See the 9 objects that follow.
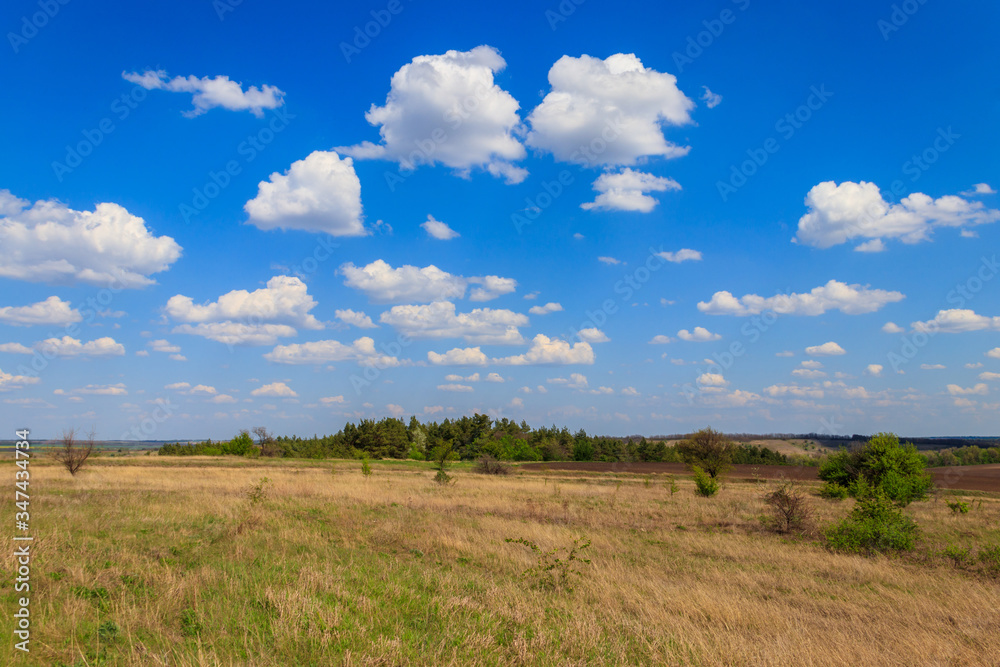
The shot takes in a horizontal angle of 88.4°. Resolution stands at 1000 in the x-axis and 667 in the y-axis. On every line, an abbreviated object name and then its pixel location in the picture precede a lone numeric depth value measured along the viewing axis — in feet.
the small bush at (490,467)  169.07
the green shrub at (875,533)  52.70
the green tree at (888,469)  95.18
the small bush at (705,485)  107.96
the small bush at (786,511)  64.95
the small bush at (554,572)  33.83
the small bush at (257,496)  59.29
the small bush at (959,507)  88.43
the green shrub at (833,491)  102.00
